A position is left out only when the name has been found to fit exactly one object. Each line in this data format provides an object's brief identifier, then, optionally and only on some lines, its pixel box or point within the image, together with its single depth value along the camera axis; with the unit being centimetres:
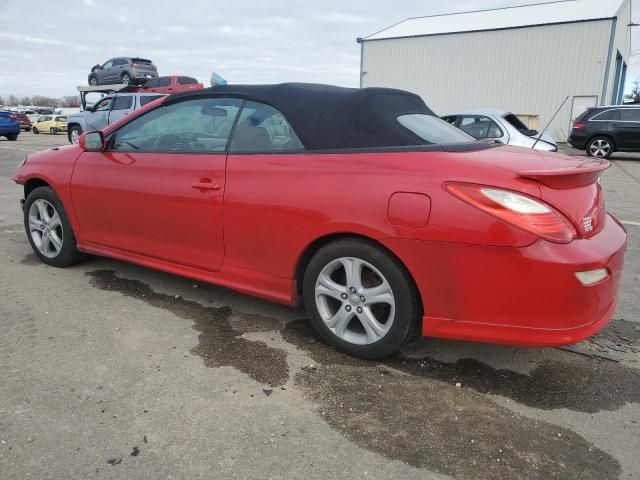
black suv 1468
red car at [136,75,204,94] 2292
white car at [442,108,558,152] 976
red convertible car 241
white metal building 2412
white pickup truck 1616
